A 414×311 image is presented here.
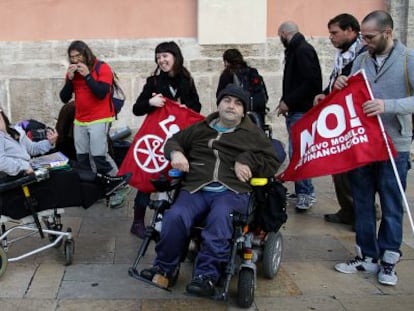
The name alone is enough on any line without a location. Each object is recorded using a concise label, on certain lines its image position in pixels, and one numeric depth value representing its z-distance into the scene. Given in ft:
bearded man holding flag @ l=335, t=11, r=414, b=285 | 12.79
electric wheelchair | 12.16
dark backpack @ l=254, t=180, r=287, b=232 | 13.28
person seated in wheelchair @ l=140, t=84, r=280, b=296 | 12.19
